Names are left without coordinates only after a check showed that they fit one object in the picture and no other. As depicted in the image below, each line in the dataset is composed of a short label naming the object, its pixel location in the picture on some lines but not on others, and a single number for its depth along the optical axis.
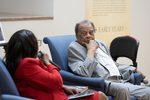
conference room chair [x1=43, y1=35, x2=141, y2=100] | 4.10
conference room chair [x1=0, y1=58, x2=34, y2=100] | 2.86
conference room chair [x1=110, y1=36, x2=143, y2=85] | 5.74
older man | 4.21
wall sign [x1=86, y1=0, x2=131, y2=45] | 6.98
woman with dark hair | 2.98
